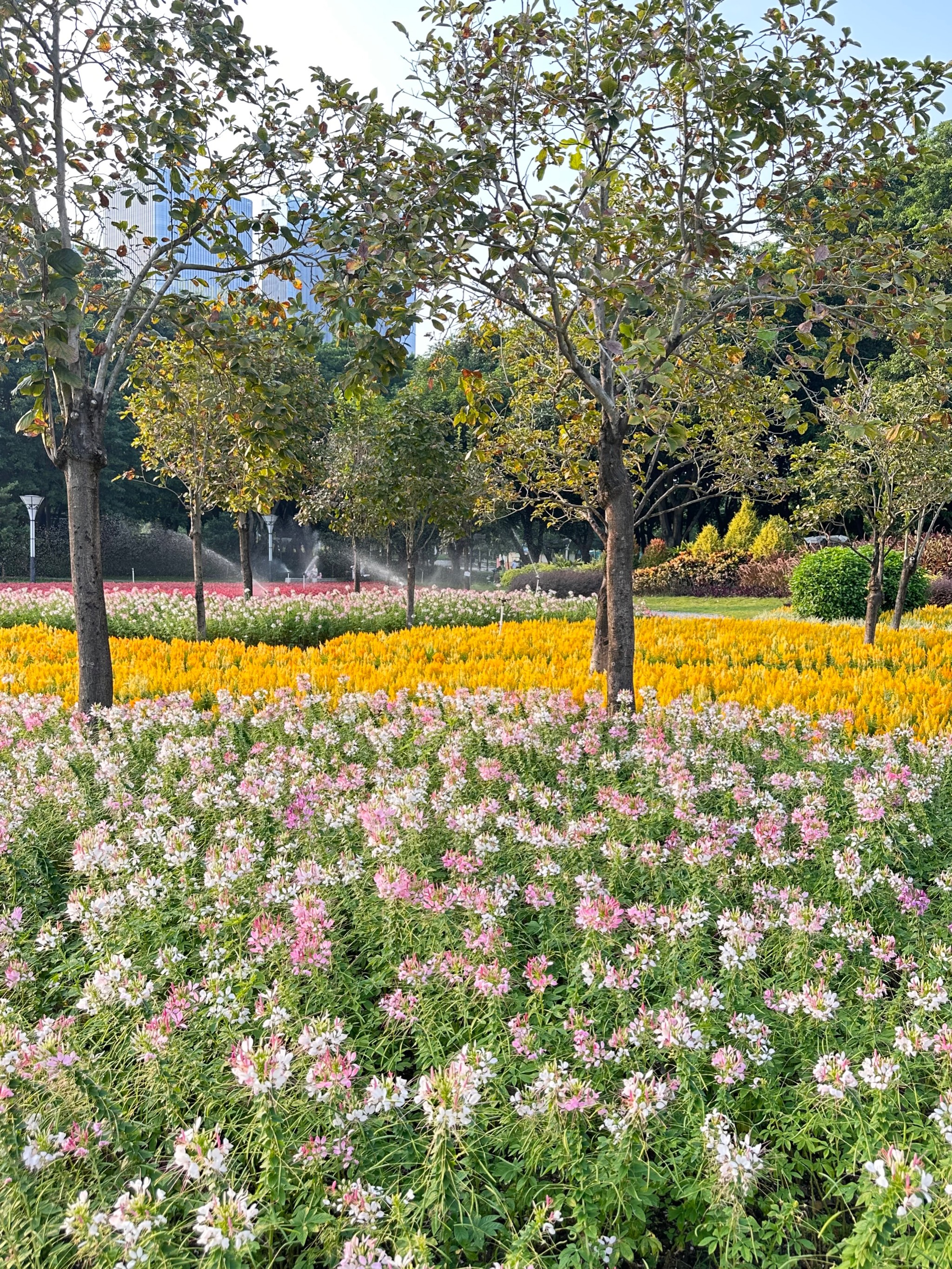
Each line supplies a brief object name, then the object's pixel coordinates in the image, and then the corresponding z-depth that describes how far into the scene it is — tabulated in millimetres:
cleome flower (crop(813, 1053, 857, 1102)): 2131
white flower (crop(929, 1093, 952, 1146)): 2010
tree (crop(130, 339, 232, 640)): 12523
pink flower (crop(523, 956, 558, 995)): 2578
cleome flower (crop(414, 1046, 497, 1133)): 1993
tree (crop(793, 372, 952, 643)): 11031
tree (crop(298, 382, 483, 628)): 14047
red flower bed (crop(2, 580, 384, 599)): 21767
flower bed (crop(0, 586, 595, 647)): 14484
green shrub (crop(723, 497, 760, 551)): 30000
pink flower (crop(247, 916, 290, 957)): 2729
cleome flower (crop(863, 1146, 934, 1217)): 1815
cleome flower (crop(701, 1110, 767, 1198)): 1930
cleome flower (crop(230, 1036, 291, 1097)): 2041
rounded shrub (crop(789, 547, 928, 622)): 17656
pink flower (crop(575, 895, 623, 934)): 2818
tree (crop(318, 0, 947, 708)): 4156
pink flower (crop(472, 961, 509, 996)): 2533
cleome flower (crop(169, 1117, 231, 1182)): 1844
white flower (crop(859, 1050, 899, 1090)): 2148
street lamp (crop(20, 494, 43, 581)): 24875
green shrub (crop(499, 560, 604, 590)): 30453
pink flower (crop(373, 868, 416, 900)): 2980
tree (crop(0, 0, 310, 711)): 5730
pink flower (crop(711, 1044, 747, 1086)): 2283
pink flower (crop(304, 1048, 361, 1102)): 2090
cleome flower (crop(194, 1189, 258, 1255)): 1692
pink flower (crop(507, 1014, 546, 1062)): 2357
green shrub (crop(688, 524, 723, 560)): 30094
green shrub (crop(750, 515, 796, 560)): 27969
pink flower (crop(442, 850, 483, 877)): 3186
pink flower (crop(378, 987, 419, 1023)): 2639
